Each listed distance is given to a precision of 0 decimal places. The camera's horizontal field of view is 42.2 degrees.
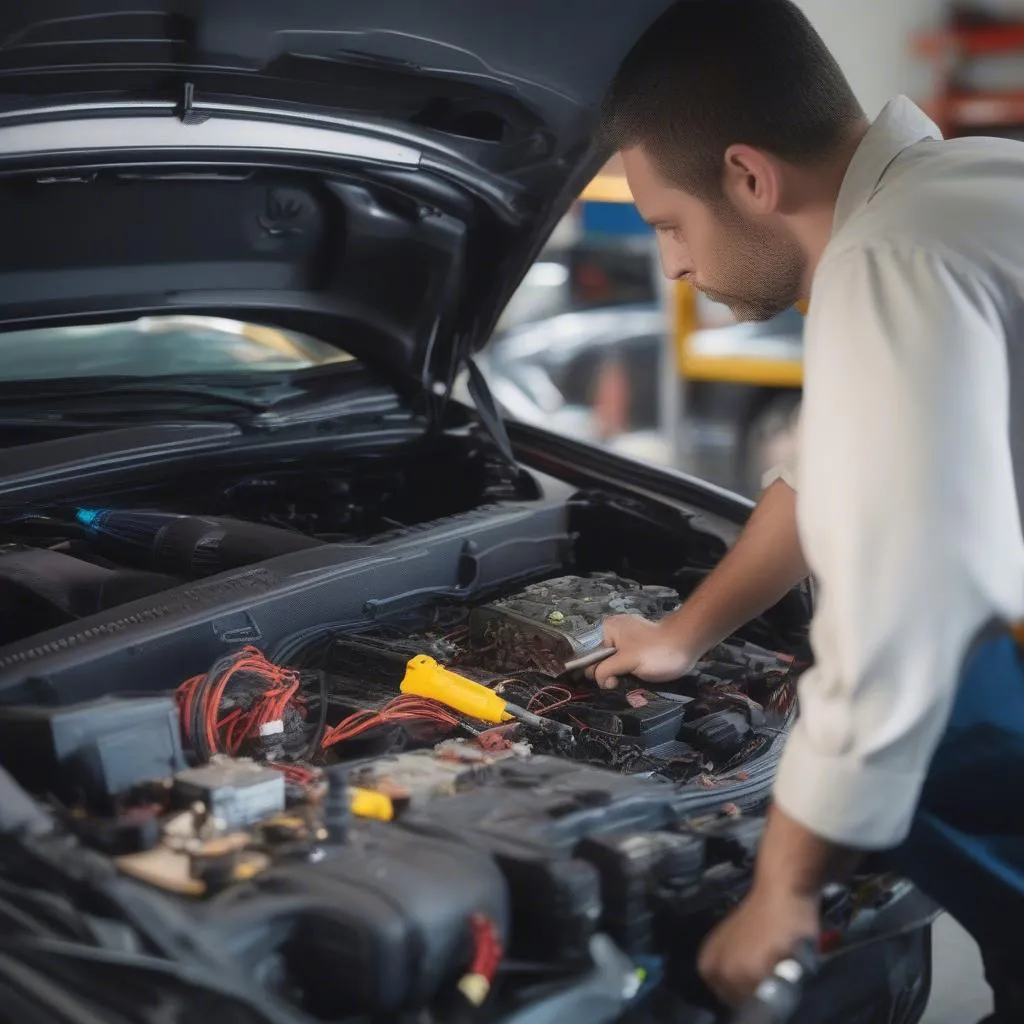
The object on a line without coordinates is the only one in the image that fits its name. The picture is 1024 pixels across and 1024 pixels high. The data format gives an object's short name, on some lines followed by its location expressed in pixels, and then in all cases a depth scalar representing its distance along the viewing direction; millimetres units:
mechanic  1209
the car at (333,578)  1227
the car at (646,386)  6469
